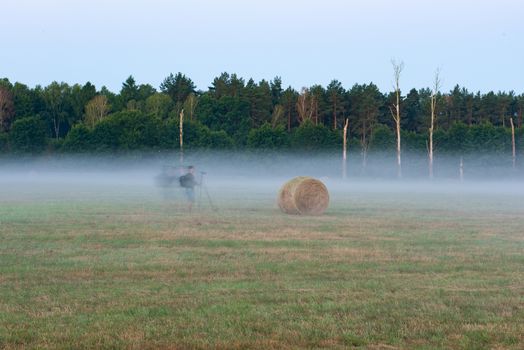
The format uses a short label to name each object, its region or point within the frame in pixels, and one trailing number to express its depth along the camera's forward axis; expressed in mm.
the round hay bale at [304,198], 31359
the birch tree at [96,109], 112875
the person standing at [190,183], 32456
